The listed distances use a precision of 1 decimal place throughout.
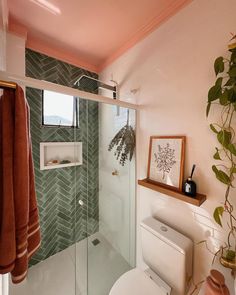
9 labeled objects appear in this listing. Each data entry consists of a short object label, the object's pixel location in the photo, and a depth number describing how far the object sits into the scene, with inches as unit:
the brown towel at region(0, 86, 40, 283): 25.6
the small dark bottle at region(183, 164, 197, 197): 40.1
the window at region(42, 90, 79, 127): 65.2
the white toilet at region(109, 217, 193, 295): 39.2
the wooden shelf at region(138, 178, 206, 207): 37.7
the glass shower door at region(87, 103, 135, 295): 61.4
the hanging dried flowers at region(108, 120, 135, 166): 60.0
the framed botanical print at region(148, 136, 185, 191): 44.6
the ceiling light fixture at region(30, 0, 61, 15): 44.8
